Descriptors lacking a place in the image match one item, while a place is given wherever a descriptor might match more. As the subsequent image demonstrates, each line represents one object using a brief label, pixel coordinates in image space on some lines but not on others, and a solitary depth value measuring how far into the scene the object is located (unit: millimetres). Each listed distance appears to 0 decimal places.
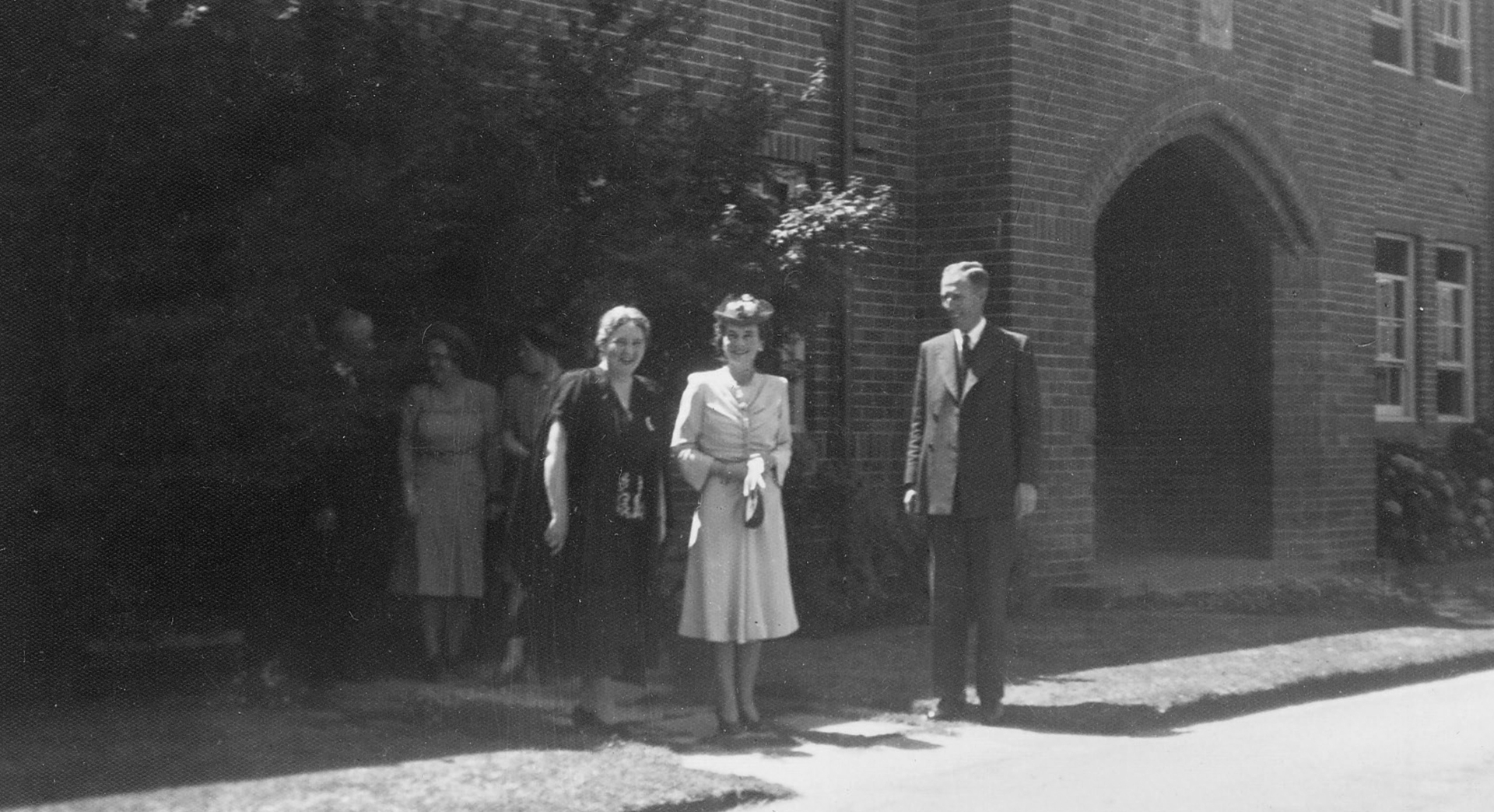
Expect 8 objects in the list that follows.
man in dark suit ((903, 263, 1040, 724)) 9617
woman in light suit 8977
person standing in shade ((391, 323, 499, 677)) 10070
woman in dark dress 8812
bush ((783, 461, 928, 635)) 12312
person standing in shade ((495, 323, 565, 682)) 10188
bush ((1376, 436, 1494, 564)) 18969
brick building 14266
